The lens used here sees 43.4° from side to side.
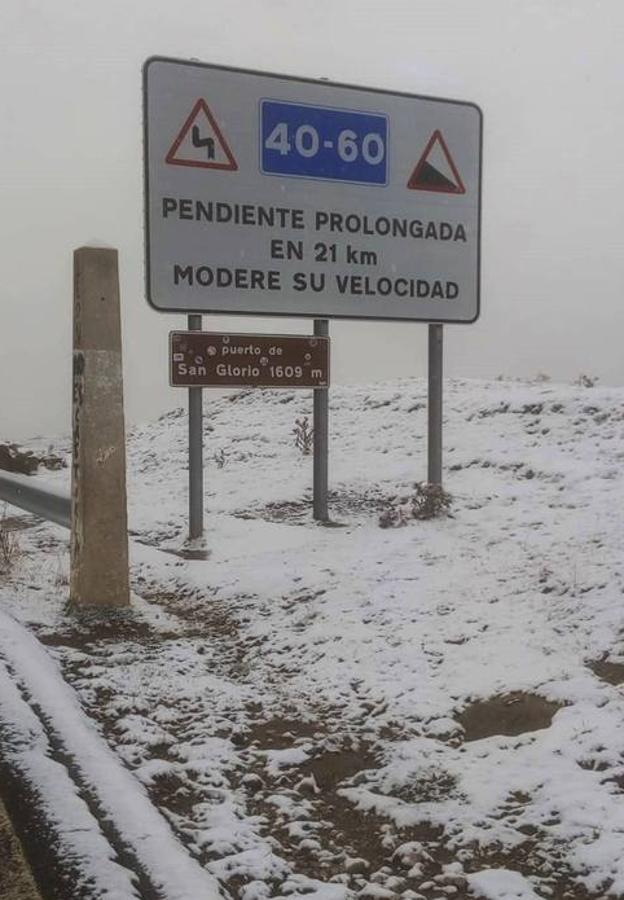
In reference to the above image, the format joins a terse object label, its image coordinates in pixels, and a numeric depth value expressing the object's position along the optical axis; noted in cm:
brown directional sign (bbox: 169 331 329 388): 812
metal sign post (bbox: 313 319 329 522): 882
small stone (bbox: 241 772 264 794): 351
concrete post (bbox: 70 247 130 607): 563
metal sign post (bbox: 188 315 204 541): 838
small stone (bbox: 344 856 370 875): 292
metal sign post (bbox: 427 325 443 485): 896
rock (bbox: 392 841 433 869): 297
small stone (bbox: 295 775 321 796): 355
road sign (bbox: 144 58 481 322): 812
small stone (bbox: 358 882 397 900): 274
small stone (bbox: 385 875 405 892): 281
